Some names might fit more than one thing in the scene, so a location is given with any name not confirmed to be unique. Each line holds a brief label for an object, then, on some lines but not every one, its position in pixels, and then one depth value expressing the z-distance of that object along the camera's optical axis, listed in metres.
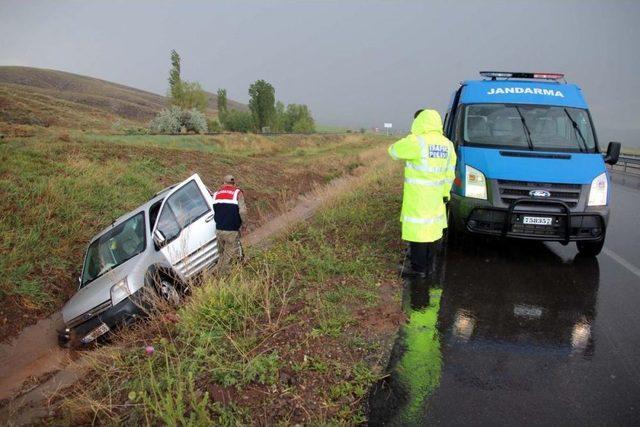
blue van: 5.66
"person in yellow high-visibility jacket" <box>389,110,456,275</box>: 5.18
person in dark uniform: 7.02
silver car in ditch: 5.62
